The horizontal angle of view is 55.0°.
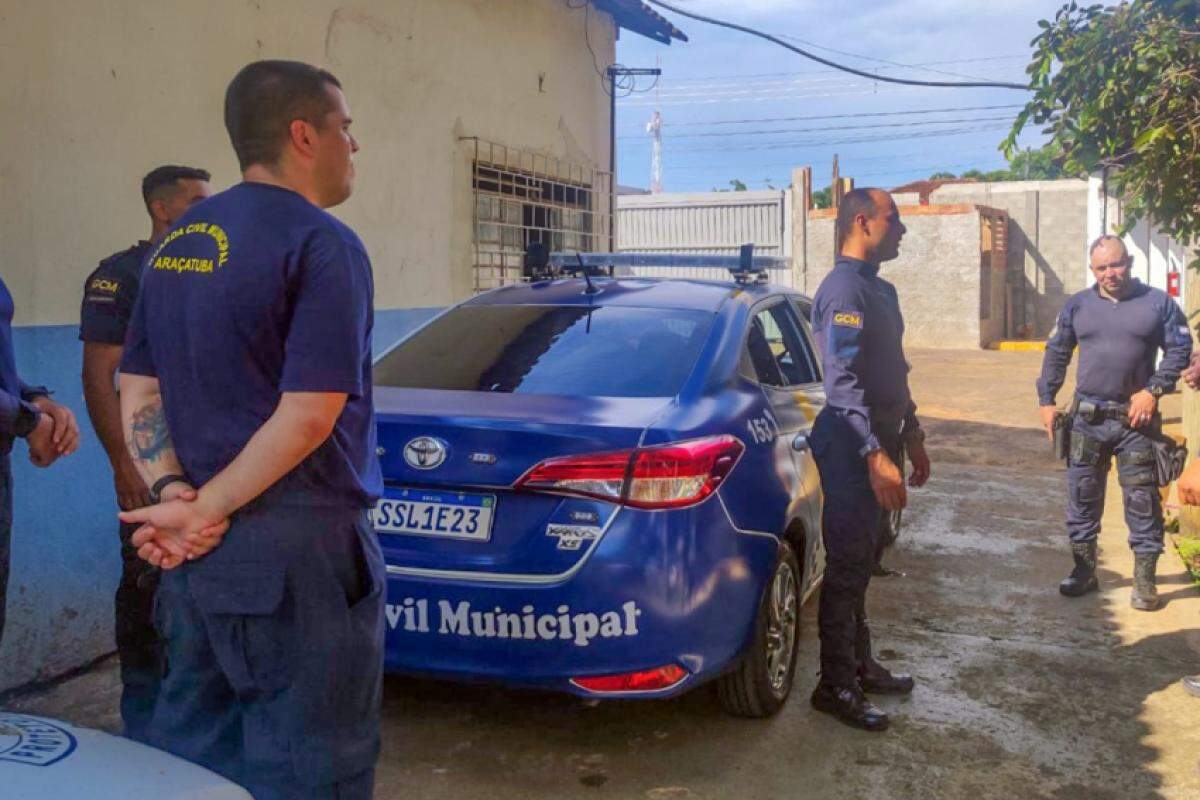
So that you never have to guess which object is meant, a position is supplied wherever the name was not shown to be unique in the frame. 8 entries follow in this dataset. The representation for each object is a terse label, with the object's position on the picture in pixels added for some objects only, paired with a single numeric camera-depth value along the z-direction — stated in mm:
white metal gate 18016
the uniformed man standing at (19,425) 2914
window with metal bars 7742
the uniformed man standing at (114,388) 3381
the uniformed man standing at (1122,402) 5590
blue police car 3264
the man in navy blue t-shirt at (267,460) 1915
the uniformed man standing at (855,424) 3816
